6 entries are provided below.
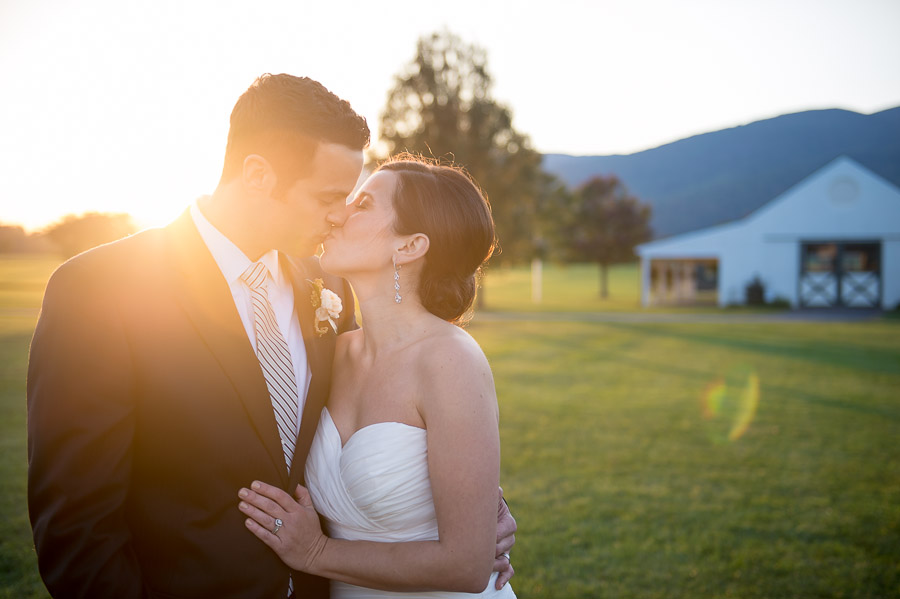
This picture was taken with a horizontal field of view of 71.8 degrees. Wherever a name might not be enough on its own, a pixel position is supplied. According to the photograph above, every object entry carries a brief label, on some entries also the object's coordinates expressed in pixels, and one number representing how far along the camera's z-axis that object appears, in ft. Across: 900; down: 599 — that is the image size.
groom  6.45
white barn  114.42
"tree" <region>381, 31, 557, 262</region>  111.65
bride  7.44
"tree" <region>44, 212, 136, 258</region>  76.23
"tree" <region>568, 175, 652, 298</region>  158.73
